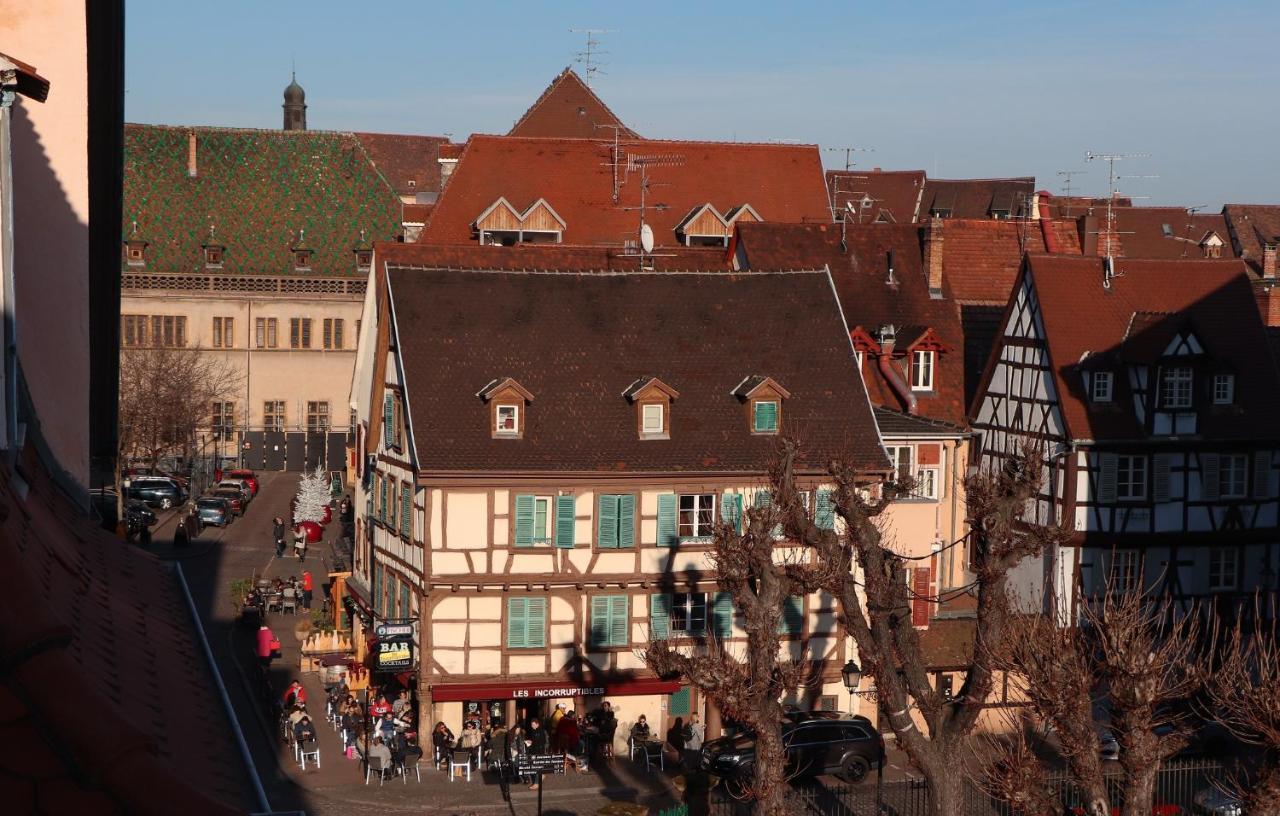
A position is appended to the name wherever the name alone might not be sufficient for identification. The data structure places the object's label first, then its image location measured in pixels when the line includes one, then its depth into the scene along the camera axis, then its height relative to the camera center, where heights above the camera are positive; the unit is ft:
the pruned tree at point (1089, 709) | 72.43 -14.07
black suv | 109.91 -23.83
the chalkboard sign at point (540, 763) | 109.40 -24.86
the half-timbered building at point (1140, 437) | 135.74 -4.53
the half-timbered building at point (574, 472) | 119.96 -7.00
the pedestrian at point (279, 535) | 197.06 -19.43
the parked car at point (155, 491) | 225.15 -16.55
